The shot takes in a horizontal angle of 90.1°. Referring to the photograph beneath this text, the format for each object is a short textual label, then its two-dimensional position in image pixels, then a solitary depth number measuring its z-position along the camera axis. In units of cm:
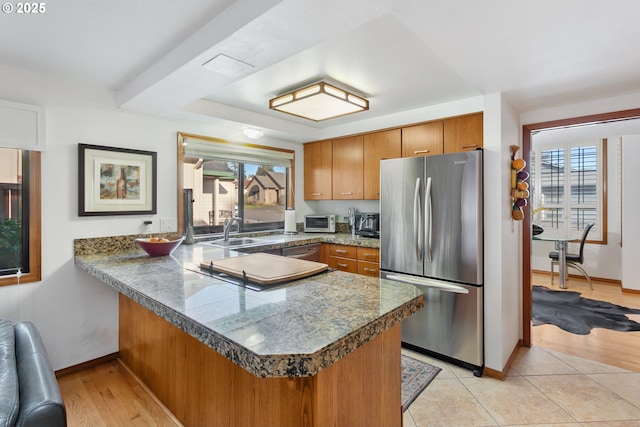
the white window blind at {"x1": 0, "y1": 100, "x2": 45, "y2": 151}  211
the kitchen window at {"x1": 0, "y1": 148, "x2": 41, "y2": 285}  226
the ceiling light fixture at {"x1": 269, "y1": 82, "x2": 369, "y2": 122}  237
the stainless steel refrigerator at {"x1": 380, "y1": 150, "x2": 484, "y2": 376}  245
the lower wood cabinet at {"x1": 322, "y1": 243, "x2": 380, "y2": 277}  320
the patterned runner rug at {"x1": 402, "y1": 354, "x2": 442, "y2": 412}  219
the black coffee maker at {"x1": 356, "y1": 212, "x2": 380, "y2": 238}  362
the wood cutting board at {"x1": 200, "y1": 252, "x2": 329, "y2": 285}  162
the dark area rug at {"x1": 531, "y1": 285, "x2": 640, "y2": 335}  337
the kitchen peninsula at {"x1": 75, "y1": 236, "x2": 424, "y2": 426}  97
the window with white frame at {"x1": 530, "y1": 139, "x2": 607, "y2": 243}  512
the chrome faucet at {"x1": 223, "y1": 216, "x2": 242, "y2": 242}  328
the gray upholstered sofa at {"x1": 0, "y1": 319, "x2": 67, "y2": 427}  104
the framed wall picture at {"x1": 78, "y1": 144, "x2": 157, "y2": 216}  248
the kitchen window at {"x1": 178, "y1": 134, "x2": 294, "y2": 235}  321
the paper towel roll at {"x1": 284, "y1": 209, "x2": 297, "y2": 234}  392
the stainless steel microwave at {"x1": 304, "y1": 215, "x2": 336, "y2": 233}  403
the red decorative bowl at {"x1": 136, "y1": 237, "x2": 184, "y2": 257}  235
